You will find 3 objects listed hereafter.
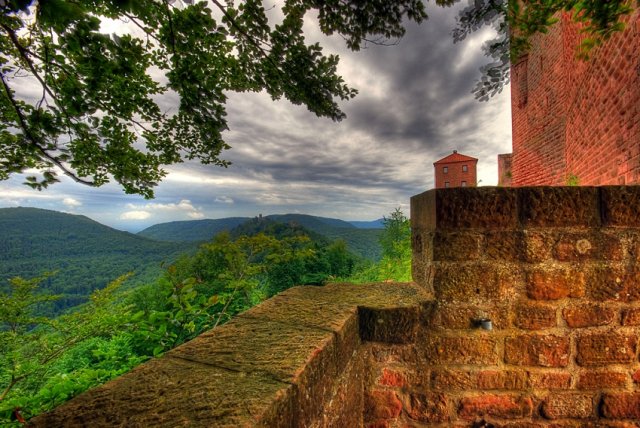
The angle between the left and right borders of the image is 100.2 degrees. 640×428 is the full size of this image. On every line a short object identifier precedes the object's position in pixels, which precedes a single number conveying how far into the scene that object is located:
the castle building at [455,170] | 38.12
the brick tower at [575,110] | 3.14
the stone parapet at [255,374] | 0.68
